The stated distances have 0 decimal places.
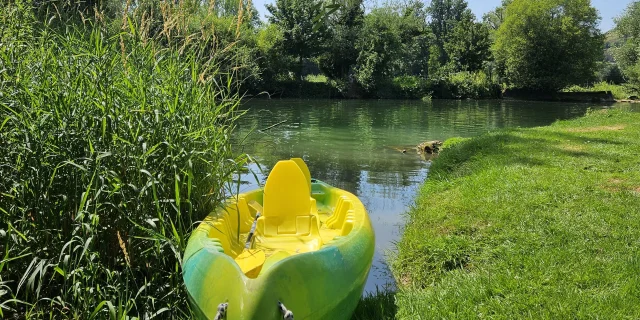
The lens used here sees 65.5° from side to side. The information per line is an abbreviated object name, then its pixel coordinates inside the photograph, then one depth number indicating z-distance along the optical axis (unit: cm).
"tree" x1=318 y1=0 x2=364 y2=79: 4291
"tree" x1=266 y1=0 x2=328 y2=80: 4100
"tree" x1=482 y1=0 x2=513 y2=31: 6355
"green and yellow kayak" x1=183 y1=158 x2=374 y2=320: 273
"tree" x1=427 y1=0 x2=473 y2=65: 7681
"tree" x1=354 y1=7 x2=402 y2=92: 4147
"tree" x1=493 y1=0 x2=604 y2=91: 4247
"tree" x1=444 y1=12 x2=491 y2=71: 4625
